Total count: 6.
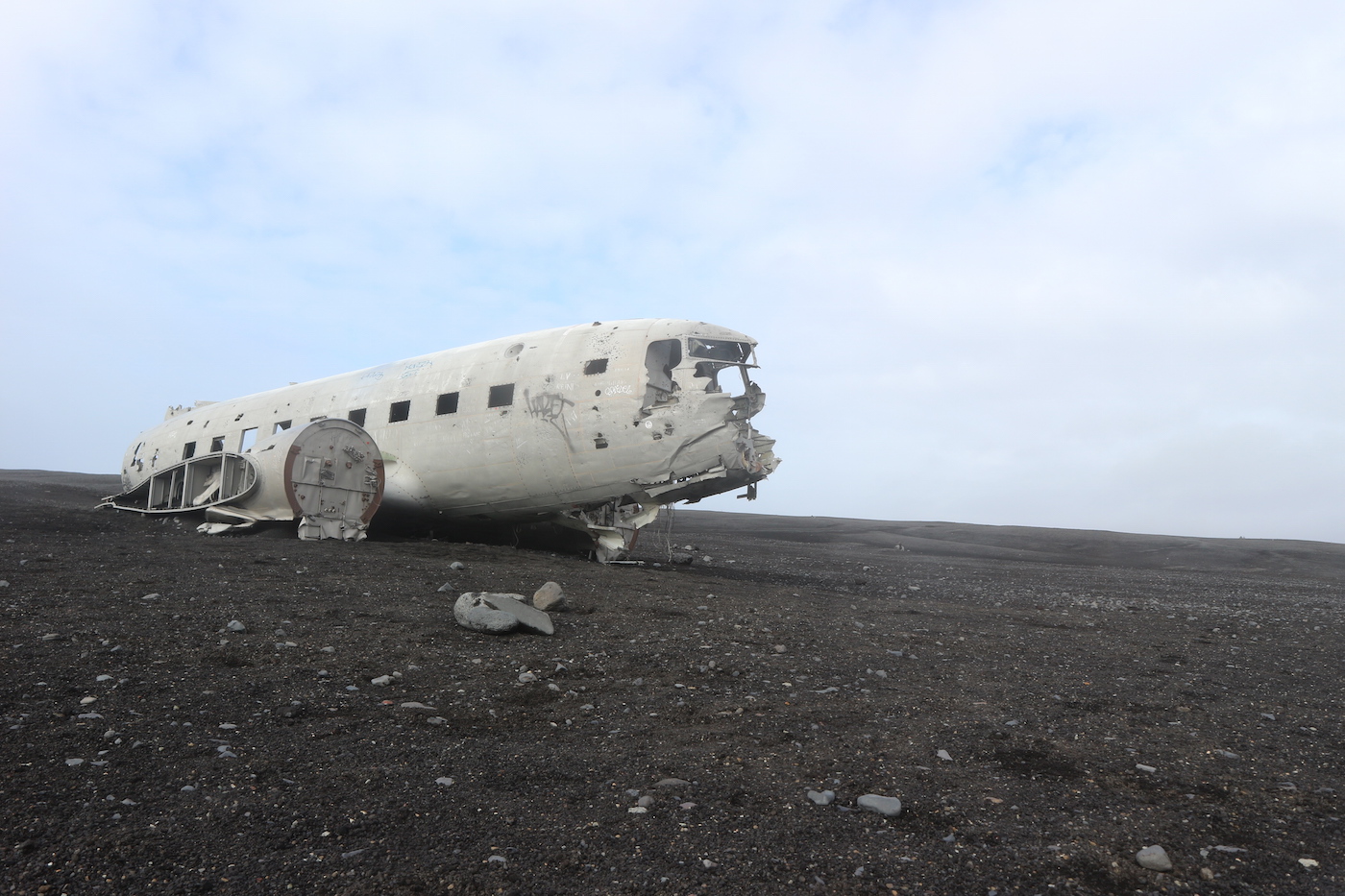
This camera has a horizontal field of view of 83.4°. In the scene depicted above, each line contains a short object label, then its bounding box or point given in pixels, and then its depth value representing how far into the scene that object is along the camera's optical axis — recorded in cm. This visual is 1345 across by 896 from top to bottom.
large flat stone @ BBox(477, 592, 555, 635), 774
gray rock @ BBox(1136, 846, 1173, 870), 339
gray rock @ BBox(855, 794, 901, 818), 388
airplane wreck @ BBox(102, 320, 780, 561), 1285
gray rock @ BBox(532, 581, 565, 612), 876
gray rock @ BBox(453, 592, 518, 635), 757
